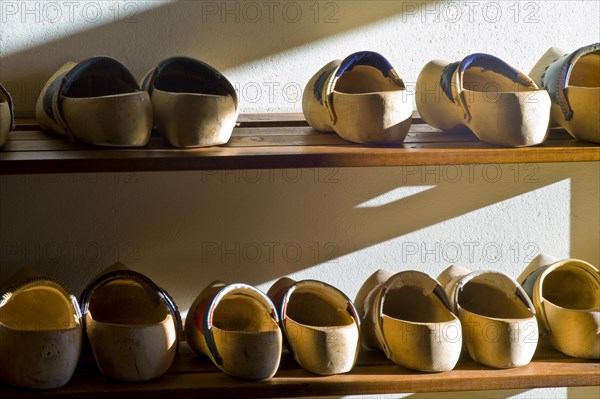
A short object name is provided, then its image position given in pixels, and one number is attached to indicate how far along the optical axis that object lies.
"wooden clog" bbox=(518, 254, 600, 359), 1.92
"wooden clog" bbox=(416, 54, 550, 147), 1.86
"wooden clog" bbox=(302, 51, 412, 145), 1.86
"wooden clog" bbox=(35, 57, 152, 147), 1.82
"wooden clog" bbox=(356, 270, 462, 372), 1.87
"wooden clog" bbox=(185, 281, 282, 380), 1.85
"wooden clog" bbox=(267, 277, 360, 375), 1.87
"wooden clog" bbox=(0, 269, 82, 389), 1.82
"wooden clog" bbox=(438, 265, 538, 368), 1.89
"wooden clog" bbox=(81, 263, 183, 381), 1.85
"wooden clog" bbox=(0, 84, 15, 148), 1.82
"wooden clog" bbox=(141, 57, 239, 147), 1.83
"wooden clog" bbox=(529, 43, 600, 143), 1.89
